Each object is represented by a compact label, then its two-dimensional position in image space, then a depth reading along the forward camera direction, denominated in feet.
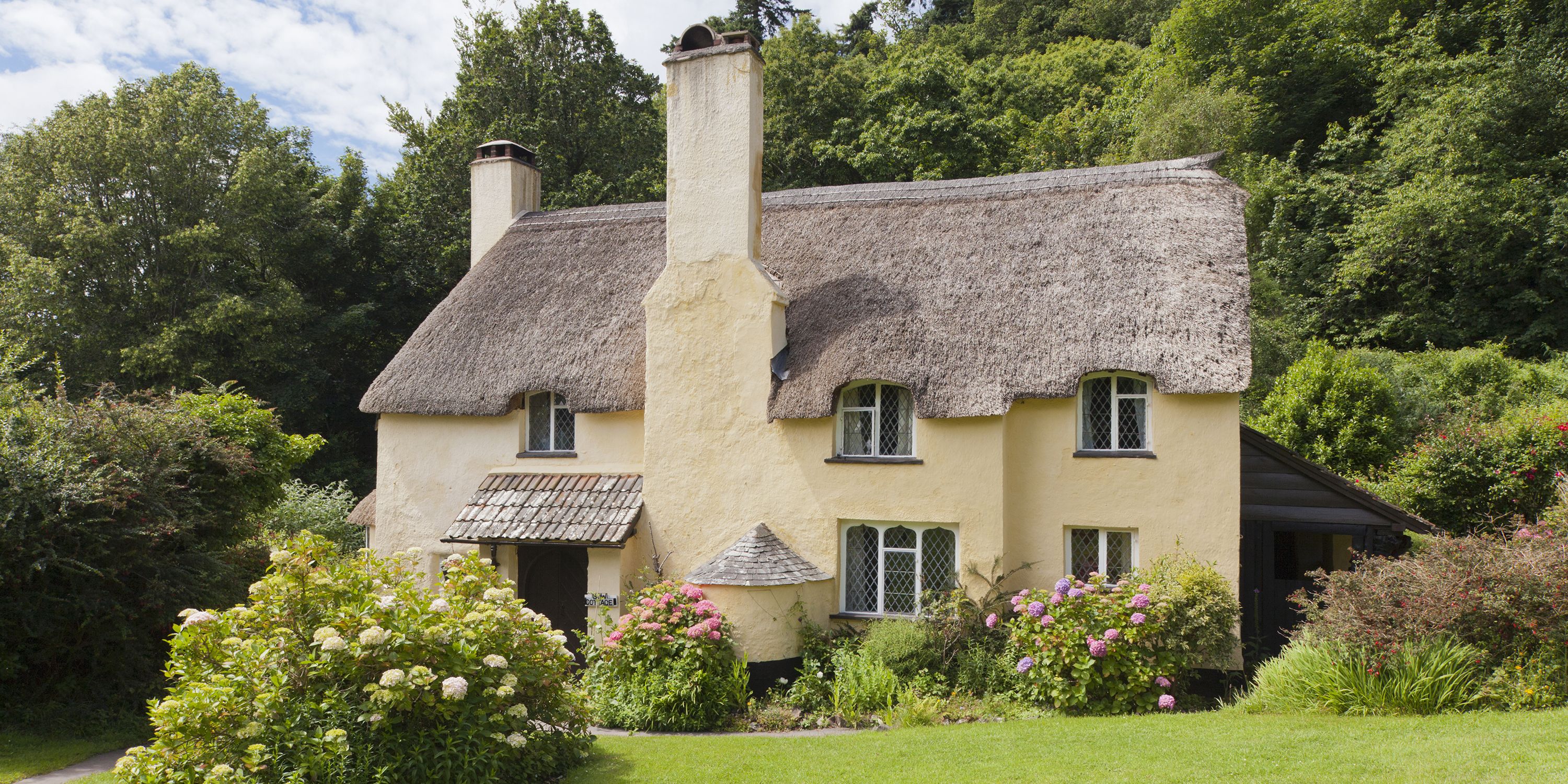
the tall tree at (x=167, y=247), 81.20
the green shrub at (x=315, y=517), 69.97
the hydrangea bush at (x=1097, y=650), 35.32
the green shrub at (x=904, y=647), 38.55
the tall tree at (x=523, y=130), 95.61
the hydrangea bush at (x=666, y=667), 37.09
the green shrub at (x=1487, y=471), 48.52
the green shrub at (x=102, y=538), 35.06
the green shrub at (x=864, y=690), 37.32
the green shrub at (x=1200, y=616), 36.29
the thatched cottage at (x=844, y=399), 40.60
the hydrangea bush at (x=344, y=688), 23.68
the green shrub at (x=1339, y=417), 57.00
